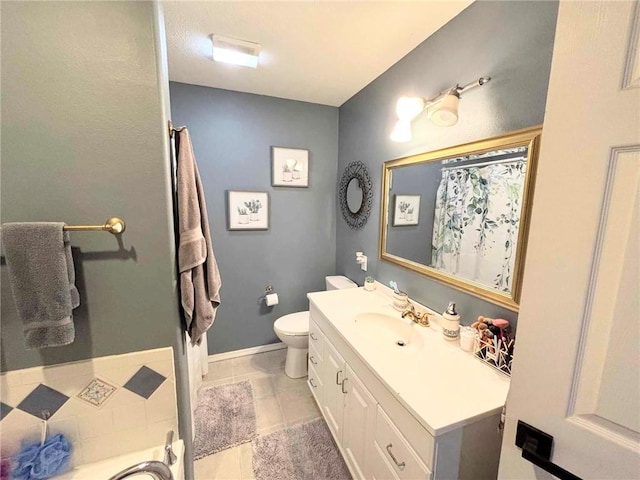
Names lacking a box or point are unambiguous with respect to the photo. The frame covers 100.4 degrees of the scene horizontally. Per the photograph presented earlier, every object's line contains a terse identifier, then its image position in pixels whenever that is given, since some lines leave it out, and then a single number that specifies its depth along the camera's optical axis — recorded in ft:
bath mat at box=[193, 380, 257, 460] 5.38
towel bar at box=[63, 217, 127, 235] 2.62
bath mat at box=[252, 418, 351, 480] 4.80
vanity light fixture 4.03
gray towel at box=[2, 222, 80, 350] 2.45
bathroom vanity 2.86
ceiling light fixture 5.06
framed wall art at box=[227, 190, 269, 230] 7.57
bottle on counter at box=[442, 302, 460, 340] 4.30
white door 1.58
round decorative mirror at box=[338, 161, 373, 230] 6.98
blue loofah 2.88
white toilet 6.94
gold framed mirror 3.61
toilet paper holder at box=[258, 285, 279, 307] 8.13
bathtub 3.09
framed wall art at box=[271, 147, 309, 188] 7.80
